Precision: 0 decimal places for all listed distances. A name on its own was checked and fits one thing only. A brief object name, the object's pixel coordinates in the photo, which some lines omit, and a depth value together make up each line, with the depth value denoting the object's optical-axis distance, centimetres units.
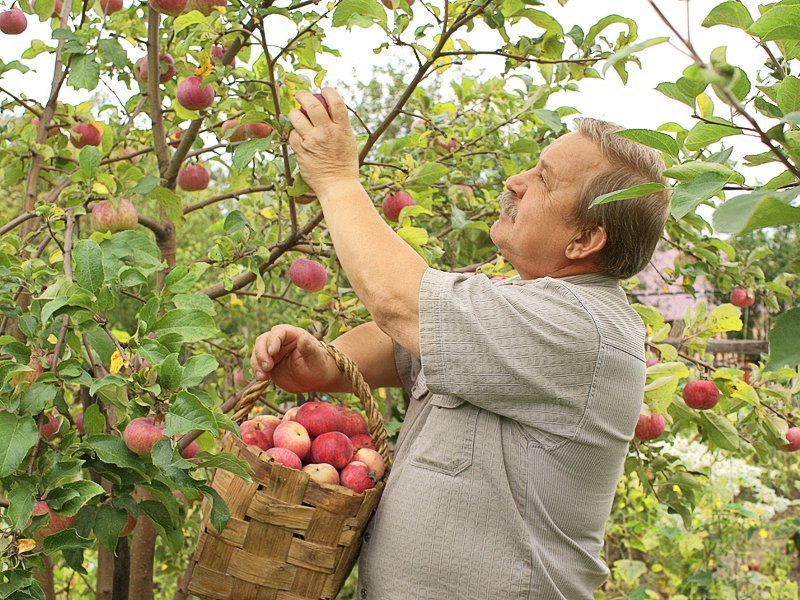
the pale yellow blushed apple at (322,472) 148
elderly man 136
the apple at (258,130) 207
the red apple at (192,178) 237
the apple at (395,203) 215
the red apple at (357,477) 149
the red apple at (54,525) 144
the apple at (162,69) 224
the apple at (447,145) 263
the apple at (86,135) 232
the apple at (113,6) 248
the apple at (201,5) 202
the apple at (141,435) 128
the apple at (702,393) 217
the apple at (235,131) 219
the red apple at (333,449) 155
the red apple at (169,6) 187
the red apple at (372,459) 157
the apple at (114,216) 184
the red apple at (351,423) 172
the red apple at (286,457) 148
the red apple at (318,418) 165
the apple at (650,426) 208
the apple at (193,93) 191
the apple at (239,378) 268
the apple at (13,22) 232
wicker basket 138
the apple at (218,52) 221
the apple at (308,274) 217
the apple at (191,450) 176
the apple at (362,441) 168
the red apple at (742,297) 266
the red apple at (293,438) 156
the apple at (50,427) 175
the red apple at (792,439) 231
